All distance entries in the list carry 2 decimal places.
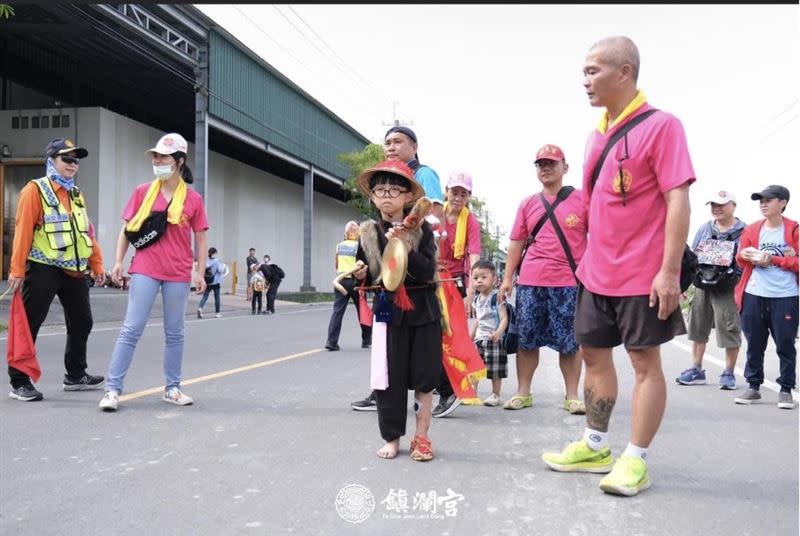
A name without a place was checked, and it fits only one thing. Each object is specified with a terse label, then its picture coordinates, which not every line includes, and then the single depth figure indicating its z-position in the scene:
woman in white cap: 5.28
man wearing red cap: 5.31
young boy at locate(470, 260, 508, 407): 5.77
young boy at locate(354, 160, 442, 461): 3.99
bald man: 3.34
